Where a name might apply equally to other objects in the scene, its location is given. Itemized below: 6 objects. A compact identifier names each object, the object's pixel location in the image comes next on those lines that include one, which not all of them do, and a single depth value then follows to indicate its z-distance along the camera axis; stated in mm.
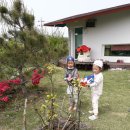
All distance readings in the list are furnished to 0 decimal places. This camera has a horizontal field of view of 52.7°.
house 5756
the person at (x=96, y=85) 2530
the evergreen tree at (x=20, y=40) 2972
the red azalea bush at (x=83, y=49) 6153
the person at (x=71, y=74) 2658
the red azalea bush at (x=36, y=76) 3332
